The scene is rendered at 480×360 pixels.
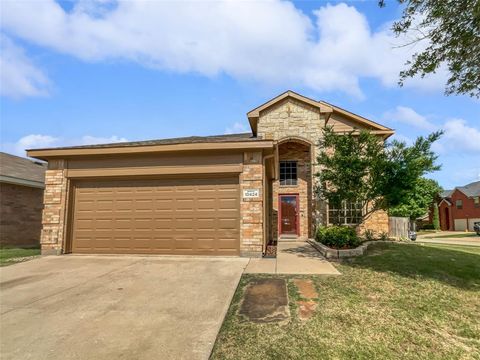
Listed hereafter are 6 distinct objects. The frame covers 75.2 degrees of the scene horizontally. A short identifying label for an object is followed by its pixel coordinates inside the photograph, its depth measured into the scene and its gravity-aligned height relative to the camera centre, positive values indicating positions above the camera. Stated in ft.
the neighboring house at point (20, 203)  43.52 +1.67
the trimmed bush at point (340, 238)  32.37 -2.26
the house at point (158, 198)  30.27 +1.80
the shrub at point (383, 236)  48.94 -3.08
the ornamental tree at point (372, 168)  32.12 +5.33
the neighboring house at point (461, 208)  110.43 +3.37
